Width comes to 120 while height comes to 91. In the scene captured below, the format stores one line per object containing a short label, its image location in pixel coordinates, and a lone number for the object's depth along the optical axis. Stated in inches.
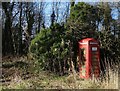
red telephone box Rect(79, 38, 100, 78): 262.8
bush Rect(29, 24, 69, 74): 275.6
